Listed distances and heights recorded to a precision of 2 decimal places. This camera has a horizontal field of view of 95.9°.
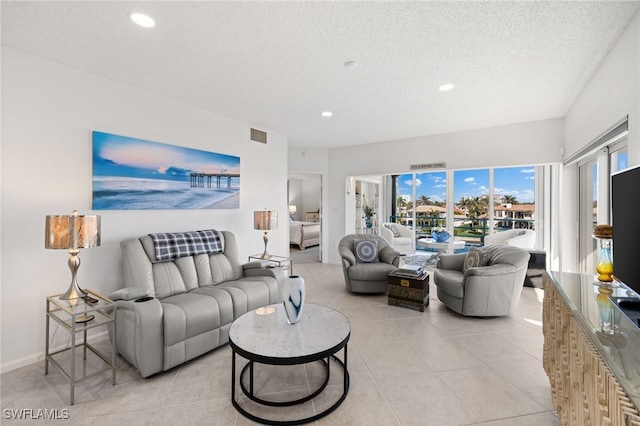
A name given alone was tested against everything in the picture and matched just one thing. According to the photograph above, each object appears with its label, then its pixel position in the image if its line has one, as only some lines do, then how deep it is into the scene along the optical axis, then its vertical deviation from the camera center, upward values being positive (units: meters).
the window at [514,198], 6.89 +0.43
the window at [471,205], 7.58 +0.28
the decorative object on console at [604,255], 1.90 -0.26
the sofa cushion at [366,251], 4.56 -0.58
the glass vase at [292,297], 2.21 -0.63
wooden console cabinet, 0.87 -0.53
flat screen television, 1.43 -0.05
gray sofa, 2.21 -0.77
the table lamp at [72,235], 2.12 -0.16
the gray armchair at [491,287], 3.33 -0.84
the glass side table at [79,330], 2.00 -0.91
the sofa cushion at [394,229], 7.94 -0.39
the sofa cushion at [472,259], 3.69 -0.57
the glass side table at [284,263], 4.20 -0.73
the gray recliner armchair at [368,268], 4.19 -0.79
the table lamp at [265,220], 4.19 -0.09
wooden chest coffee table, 3.67 -0.98
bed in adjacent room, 8.27 -0.57
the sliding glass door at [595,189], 2.74 +0.31
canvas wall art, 2.94 +0.45
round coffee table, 1.79 -0.86
